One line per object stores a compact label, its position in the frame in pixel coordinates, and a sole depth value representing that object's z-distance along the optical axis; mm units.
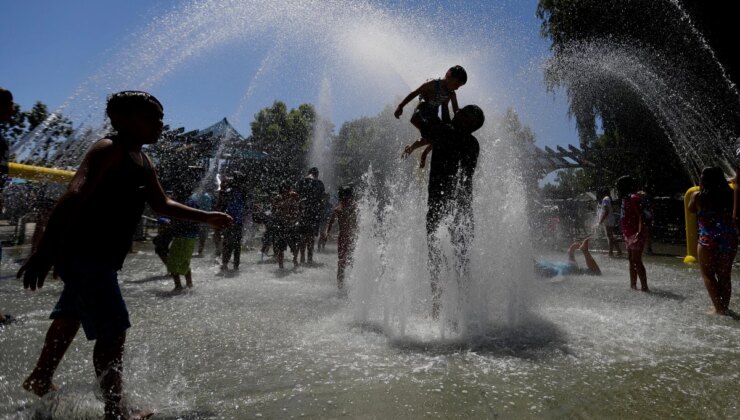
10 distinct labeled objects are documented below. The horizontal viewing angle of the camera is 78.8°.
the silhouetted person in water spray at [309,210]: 9203
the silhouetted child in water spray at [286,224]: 8805
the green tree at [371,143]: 29125
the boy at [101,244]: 1968
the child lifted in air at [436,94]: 4359
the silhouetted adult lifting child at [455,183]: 4035
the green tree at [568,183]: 28719
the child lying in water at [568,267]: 6983
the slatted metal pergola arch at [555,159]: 22141
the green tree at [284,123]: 42875
